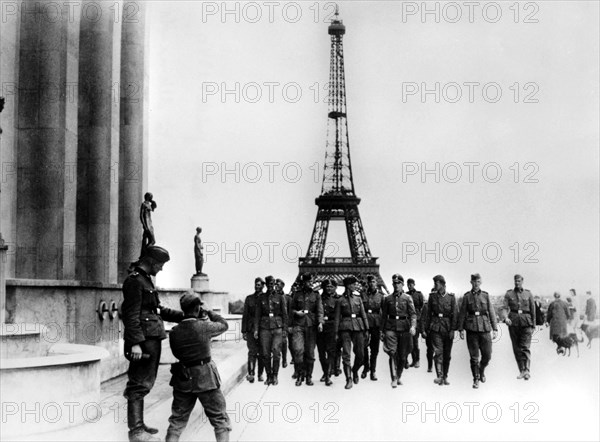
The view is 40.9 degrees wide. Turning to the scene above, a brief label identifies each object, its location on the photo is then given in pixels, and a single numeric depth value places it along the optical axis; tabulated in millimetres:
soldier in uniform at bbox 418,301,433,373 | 15711
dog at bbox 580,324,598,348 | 24781
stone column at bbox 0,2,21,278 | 18297
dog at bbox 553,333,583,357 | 21516
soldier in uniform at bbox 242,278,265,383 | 15484
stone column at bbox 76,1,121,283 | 21484
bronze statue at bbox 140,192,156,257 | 17438
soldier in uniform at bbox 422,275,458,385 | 15211
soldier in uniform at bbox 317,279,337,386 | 15574
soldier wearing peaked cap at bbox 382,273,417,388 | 15031
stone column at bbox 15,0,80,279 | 19062
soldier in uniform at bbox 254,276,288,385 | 15227
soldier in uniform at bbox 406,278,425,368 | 19072
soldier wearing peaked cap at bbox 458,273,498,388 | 14781
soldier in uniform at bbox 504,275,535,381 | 15984
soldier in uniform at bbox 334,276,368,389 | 15125
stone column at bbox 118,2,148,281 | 25656
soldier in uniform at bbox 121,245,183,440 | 7996
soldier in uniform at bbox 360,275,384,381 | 16297
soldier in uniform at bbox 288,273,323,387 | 15531
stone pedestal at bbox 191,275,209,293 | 32197
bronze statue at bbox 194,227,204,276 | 32656
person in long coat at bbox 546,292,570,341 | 21422
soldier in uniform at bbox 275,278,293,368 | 15508
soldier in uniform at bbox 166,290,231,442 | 7617
